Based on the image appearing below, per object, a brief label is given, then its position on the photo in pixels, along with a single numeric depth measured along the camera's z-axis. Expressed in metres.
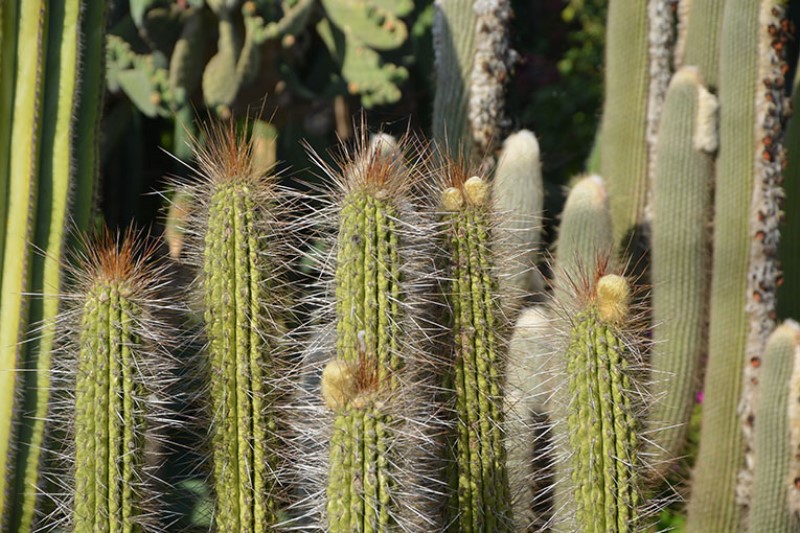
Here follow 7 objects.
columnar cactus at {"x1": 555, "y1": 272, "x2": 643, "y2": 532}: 4.27
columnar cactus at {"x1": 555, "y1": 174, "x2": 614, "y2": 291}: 7.11
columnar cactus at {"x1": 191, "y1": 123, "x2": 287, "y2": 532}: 4.34
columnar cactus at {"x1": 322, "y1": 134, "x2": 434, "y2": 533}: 3.79
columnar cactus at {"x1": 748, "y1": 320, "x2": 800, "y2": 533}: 6.79
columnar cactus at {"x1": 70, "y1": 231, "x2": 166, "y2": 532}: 4.15
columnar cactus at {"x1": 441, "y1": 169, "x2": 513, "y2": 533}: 4.53
